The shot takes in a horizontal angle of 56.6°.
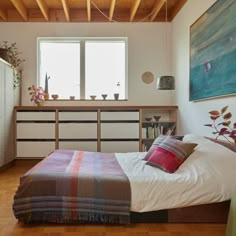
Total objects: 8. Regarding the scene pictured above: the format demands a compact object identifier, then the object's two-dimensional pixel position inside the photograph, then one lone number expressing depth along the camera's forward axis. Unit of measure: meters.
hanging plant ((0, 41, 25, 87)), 3.61
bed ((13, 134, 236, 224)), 1.67
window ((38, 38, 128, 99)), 4.09
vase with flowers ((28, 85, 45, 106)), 3.81
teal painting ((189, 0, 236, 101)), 2.11
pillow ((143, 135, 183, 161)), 2.33
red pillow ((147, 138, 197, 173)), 1.96
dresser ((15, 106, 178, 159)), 3.71
